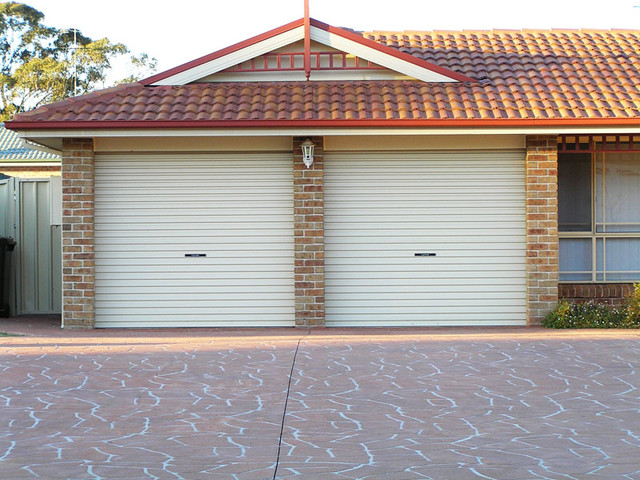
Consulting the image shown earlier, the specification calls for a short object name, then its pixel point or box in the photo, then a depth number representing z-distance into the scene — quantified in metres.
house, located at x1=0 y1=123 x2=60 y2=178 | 31.39
